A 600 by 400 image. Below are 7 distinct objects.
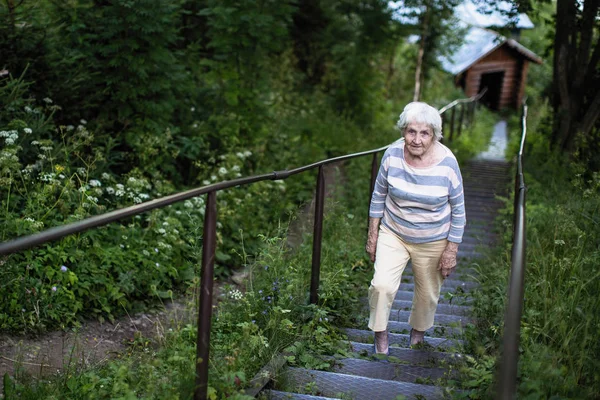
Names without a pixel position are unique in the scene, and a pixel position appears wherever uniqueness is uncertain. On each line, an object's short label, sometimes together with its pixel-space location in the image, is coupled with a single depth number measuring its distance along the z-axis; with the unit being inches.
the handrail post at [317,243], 180.9
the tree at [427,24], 660.1
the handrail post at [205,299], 113.5
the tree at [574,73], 383.6
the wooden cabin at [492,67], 1136.2
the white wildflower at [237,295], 162.4
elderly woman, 149.2
